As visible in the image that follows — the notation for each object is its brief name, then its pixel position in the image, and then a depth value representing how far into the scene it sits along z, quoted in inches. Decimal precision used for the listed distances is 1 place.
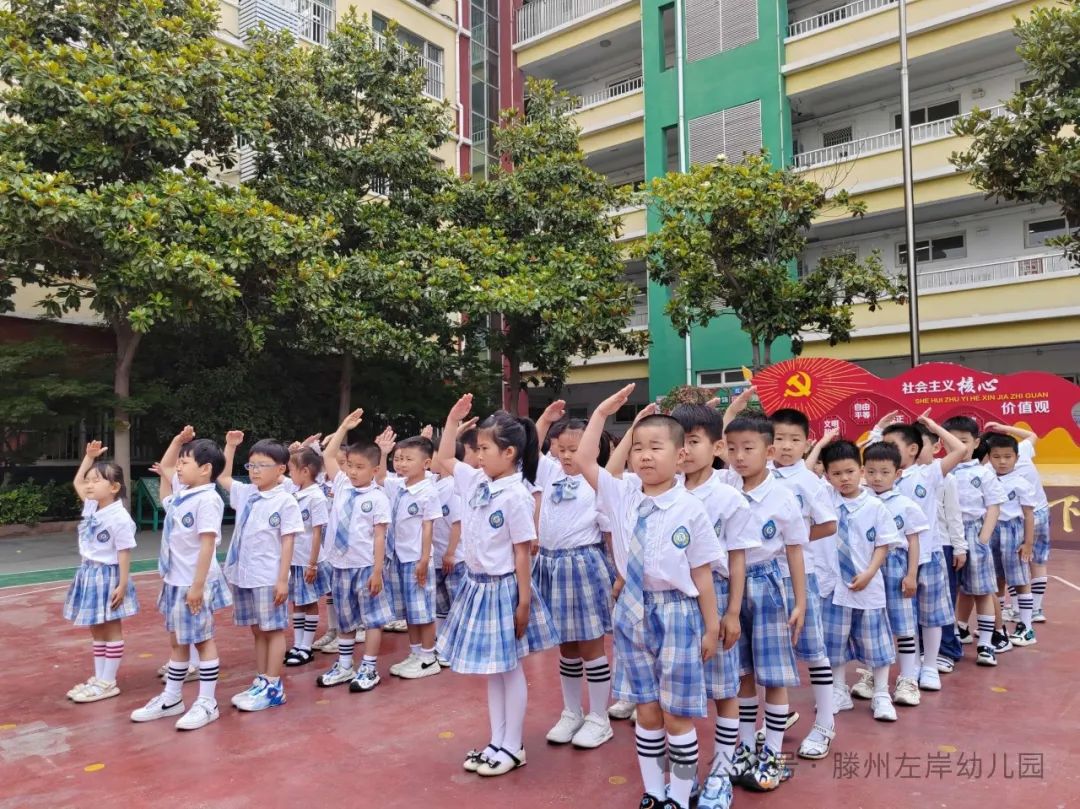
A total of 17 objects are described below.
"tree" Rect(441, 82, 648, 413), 501.7
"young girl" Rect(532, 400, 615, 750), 148.8
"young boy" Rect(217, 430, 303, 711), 168.2
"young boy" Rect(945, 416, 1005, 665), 199.2
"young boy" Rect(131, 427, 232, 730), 162.1
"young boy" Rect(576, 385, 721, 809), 111.1
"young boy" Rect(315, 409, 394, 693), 183.5
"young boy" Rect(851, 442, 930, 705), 161.6
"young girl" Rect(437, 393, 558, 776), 133.0
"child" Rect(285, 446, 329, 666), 198.1
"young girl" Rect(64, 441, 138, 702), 176.1
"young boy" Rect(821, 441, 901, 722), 152.4
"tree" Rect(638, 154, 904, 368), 455.8
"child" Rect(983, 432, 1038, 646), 213.9
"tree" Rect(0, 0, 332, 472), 360.5
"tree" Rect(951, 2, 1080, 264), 372.8
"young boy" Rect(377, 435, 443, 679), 189.8
